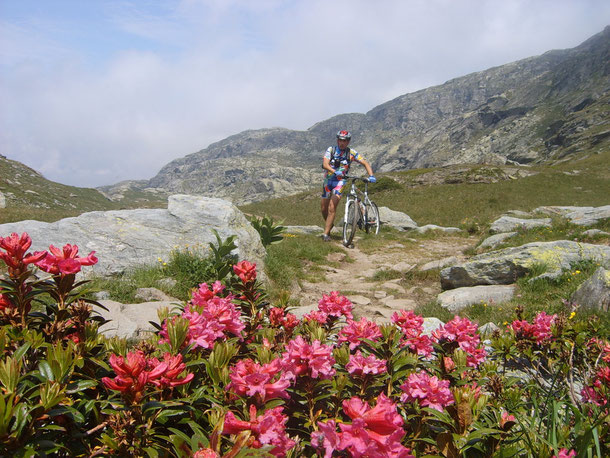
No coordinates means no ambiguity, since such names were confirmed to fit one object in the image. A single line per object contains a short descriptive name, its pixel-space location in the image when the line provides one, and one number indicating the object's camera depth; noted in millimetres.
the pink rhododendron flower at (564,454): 1408
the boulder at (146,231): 6293
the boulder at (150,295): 5449
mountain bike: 11875
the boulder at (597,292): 4531
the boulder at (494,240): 10852
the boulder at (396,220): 18094
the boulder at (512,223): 12867
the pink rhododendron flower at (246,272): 2652
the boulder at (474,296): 6086
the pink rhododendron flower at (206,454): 1005
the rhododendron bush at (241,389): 1178
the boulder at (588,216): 11523
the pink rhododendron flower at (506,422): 1328
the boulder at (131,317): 3541
